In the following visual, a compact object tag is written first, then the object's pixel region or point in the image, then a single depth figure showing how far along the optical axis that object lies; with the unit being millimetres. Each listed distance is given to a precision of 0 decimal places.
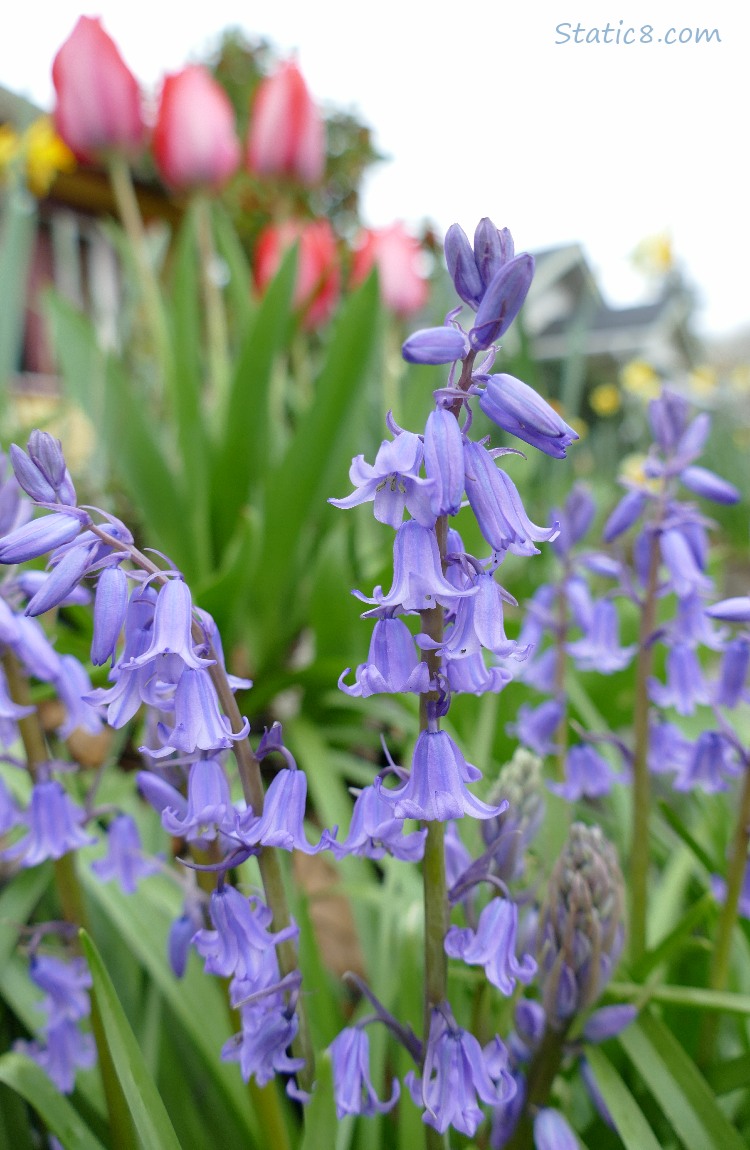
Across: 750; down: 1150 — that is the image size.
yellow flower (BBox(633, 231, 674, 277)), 3937
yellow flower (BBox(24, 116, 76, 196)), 1247
